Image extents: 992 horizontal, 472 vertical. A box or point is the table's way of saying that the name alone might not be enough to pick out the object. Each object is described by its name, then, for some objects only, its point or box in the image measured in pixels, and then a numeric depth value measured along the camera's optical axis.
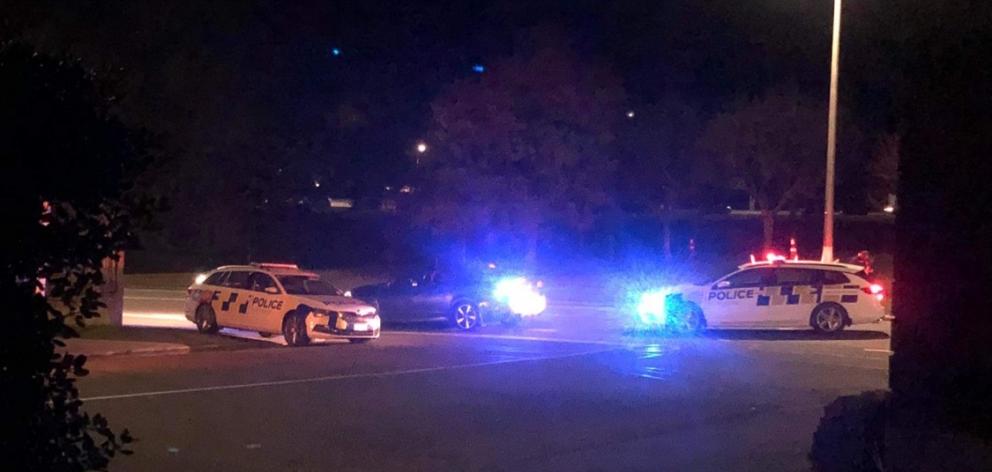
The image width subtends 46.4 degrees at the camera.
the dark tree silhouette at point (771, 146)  45.59
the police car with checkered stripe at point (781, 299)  23.20
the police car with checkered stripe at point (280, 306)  21.23
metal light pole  26.22
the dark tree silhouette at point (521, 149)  41.38
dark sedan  26.38
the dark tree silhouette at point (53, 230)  4.23
